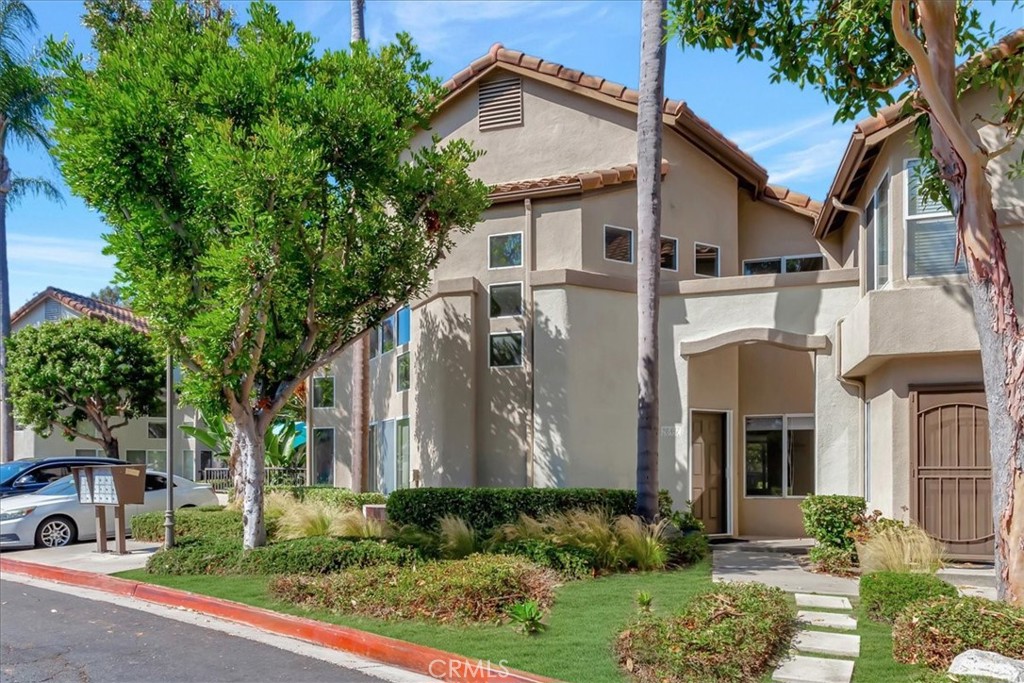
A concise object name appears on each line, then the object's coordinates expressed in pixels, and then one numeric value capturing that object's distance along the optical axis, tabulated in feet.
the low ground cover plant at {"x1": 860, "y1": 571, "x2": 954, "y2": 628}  31.42
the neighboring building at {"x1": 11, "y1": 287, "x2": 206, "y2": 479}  117.29
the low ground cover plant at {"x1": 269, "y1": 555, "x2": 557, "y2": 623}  32.96
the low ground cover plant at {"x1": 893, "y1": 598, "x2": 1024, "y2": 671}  25.27
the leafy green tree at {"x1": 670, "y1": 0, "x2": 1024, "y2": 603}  28.55
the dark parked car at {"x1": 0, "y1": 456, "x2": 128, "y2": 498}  66.44
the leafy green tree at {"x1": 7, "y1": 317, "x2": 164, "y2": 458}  93.56
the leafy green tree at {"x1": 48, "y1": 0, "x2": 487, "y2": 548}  41.16
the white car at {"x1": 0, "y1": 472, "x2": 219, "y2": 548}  60.03
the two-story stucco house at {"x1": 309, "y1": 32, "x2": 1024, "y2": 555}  53.42
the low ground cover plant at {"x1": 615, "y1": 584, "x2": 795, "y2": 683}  25.84
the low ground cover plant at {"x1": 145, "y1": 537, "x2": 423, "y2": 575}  42.45
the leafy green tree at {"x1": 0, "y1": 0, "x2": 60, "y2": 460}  93.45
